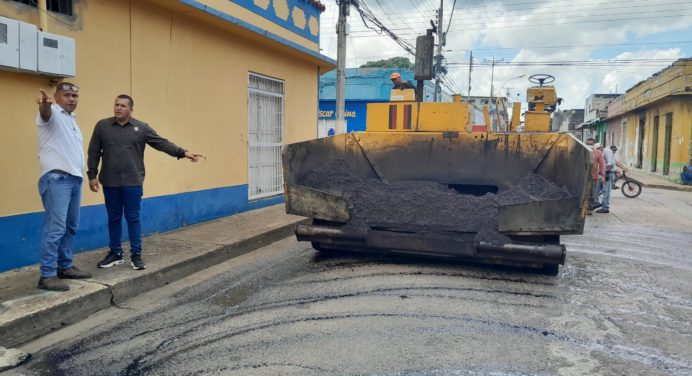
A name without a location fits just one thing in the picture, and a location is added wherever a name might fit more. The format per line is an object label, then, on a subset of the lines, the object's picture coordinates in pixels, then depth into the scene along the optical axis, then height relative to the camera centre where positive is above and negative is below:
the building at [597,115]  35.38 +3.51
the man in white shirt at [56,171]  4.05 -0.16
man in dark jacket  4.68 -0.13
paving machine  4.70 -0.32
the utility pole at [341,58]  13.24 +2.68
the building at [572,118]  47.25 +4.44
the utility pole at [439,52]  23.06 +5.09
